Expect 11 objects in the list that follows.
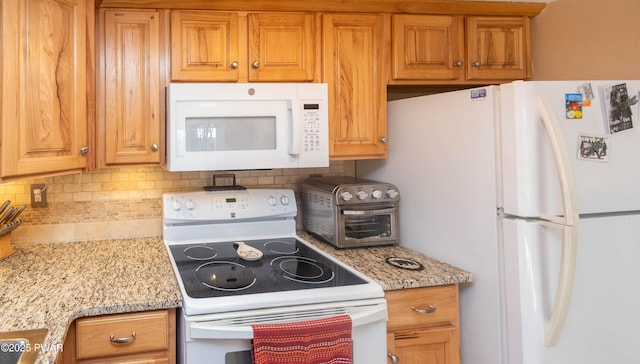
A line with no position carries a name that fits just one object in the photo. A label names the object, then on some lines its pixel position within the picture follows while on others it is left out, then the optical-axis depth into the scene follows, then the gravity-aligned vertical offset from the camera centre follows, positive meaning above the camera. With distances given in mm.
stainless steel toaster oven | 2121 -117
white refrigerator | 1502 -115
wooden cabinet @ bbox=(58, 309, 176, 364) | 1452 -469
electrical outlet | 2176 -10
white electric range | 1469 -332
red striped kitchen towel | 1430 -481
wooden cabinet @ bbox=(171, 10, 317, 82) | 2012 +633
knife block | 1973 -226
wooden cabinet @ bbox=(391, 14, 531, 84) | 2203 +661
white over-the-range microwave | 1947 +276
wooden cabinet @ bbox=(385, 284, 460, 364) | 1729 -527
